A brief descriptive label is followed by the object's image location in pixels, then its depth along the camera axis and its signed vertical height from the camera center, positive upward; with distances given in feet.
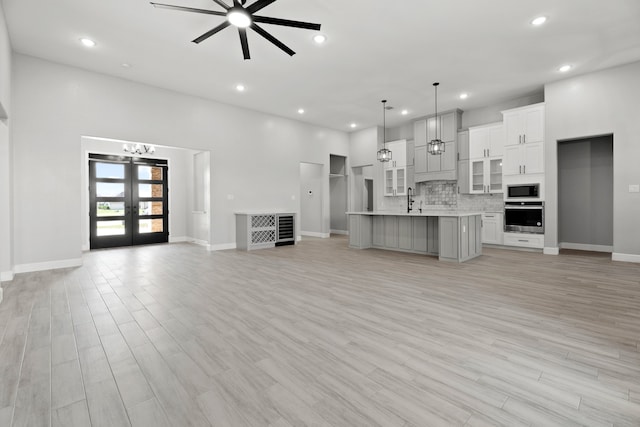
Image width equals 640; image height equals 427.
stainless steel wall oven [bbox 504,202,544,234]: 20.31 -0.70
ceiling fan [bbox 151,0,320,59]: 9.98 +6.93
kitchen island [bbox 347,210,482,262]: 17.39 -1.67
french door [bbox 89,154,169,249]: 23.71 +0.92
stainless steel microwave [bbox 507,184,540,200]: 20.36 +1.15
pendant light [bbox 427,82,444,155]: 19.17 +4.04
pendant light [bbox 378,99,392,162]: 21.59 +7.24
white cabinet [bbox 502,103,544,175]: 20.25 +4.77
